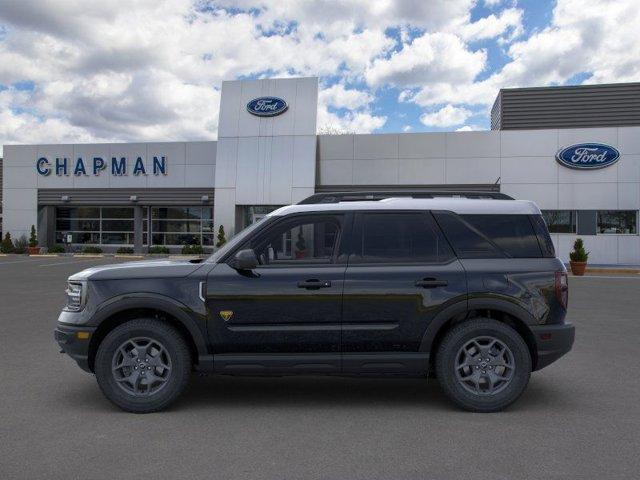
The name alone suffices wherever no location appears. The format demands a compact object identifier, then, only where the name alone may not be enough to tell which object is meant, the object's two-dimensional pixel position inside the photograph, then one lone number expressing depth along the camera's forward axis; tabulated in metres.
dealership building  25.67
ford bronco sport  4.82
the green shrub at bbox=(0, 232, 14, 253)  32.12
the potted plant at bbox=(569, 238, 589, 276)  21.42
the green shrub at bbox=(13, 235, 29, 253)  32.28
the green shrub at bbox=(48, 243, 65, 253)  32.78
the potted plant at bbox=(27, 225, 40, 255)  31.86
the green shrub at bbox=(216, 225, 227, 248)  27.45
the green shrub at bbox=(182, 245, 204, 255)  30.41
